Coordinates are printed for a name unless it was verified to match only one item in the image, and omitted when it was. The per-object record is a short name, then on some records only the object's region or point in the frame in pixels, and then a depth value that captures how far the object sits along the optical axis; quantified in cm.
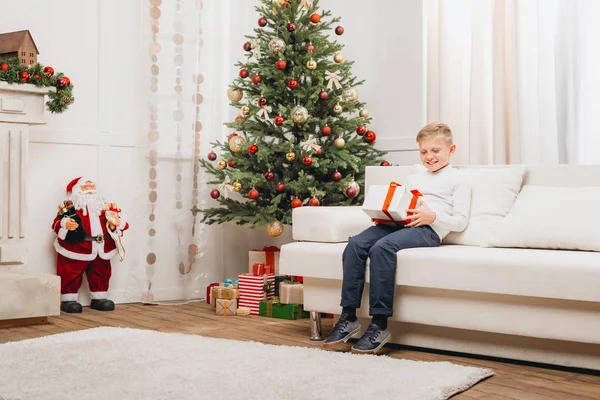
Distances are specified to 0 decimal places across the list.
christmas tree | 418
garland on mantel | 367
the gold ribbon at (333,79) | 425
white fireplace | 363
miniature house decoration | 375
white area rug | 216
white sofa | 252
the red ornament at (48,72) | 380
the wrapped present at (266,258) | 440
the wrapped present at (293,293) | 391
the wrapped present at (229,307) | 407
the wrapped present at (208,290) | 445
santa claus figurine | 409
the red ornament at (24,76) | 370
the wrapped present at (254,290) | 409
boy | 285
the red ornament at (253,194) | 415
